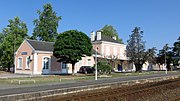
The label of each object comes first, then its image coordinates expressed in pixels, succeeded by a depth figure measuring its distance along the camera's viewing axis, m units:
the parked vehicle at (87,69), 45.67
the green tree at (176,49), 73.62
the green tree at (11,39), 54.09
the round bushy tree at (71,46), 35.88
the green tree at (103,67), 39.03
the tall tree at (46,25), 67.93
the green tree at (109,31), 85.47
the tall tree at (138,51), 55.00
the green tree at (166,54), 71.69
